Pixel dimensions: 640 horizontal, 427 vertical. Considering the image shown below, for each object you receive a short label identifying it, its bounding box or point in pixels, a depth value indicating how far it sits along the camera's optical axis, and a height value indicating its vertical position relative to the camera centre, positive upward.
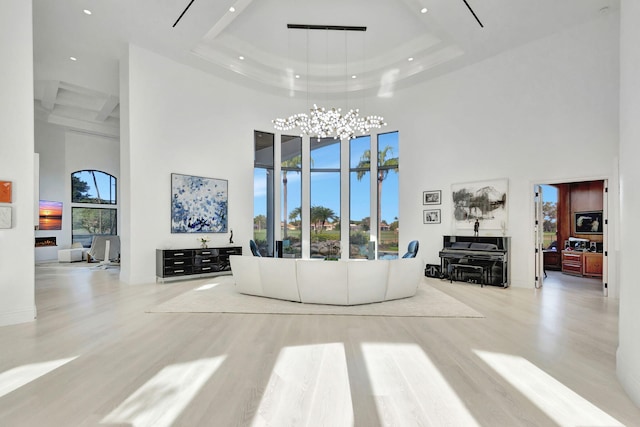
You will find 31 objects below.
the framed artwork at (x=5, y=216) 4.17 -0.02
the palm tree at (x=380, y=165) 9.48 +1.43
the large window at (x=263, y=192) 9.50 +0.65
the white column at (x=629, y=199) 2.38 +0.11
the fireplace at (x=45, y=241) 10.98 -0.90
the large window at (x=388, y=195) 9.41 +0.55
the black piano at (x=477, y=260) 6.81 -0.99
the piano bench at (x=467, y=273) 7.00 -1.31
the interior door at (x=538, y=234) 6.78 -0.43
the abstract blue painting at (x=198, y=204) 7.61 +0.25
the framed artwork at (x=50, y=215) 11.04 -0.01
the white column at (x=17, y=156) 4.18 +0.76
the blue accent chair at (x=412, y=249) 6.90 -0.79
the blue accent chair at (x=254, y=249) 7.30 -0.79
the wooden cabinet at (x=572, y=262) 8.15 -1.24
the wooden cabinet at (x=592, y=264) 7.80 -1.22
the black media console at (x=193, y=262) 7.02 -1.06
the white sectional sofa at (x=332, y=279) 4.94 -1.01
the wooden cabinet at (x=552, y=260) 9.12 -1.31
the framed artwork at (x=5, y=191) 4.16 +0.30
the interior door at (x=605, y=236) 5.93 -0.42
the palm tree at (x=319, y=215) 10.12 -0.03
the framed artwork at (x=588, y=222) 8.33 -0.23
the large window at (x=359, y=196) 9.84 +0.53
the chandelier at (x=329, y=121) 6.85 +1.97
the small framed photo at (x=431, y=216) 8.23 -0.06
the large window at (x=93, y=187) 11.85 +1.02
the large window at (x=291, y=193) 9.99 +0.64
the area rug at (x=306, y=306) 4.64 -1.39
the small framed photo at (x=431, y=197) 8.23 +0.42
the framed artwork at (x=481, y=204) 7.20 +0.22
